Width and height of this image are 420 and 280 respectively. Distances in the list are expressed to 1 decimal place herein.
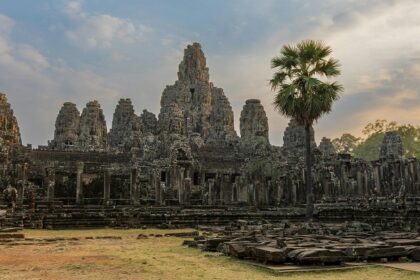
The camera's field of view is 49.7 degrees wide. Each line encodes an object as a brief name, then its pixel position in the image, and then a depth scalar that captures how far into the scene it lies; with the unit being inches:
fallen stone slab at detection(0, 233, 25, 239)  563.2
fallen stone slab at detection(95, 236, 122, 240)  604.1
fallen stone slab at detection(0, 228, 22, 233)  611.3
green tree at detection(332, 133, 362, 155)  3396.7
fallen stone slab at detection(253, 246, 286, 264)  319.6
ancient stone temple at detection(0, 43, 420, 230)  872.9
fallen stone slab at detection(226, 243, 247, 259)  366.6
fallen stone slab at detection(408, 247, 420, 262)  340.2
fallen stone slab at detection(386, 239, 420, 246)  370.6
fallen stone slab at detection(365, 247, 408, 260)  340.5
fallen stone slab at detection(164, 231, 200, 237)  650.2
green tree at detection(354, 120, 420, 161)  2716.5
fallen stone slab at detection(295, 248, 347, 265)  313.7
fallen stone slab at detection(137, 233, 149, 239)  608.0
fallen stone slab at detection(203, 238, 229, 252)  433.3
